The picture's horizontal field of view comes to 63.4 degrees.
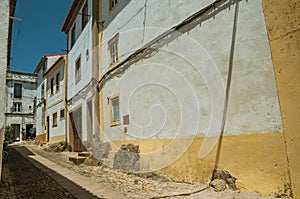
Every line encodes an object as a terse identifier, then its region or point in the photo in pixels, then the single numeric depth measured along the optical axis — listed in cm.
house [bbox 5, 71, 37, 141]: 2992
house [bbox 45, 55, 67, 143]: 1667
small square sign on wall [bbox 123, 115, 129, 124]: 920
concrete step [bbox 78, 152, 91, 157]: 1061
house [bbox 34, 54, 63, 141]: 2162
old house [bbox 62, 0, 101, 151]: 1204
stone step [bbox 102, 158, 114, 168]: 900
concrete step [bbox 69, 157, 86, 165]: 981
